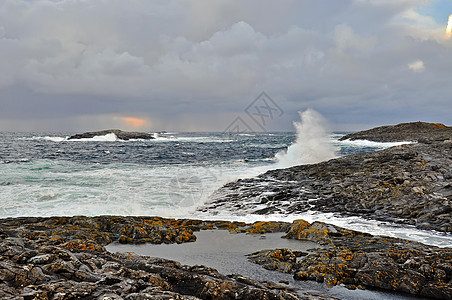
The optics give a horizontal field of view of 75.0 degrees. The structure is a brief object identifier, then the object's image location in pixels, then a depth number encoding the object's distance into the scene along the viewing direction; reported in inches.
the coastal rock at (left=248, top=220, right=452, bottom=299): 222.1
